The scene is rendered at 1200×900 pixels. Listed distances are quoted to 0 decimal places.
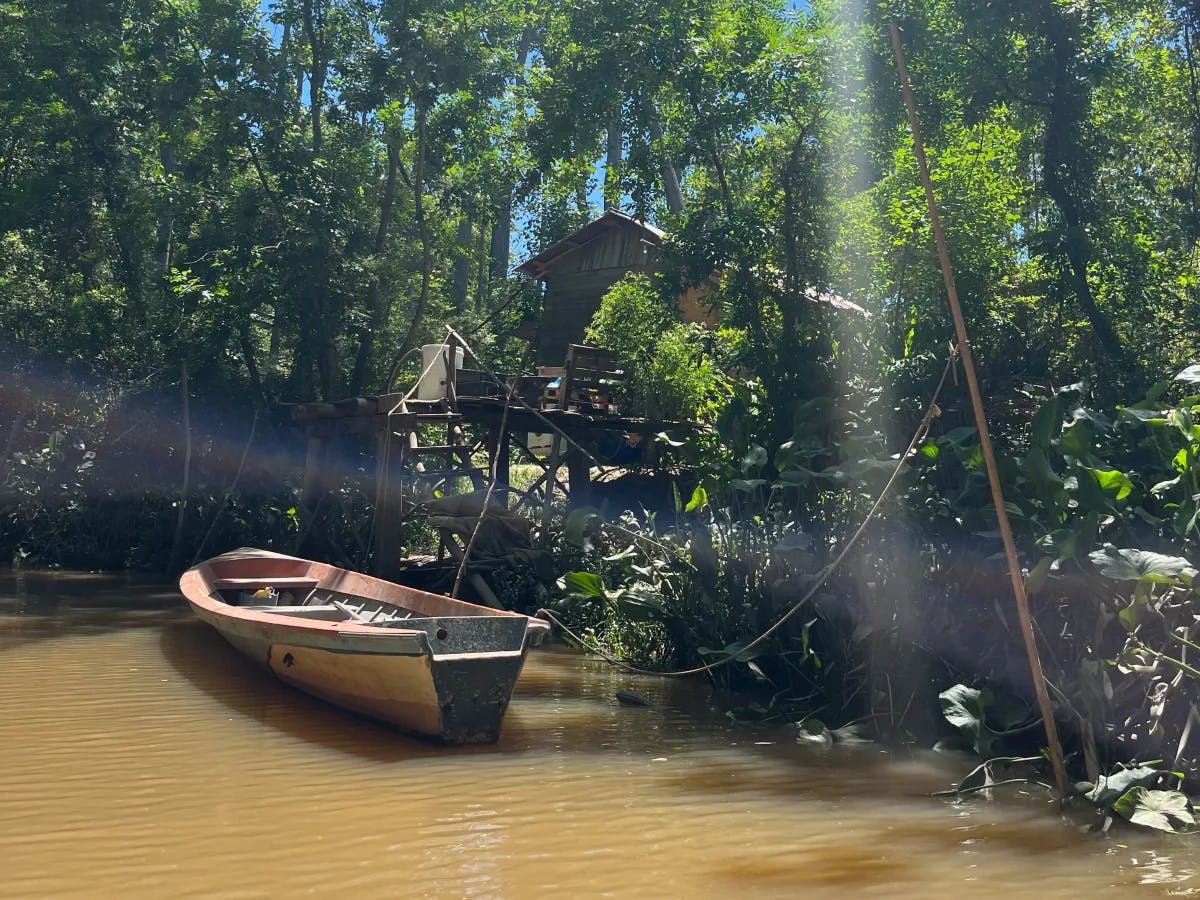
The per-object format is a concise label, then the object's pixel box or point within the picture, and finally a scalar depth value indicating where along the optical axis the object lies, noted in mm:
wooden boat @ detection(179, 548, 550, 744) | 6762
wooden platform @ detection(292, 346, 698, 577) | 13414
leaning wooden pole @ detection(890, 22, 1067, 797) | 5117
